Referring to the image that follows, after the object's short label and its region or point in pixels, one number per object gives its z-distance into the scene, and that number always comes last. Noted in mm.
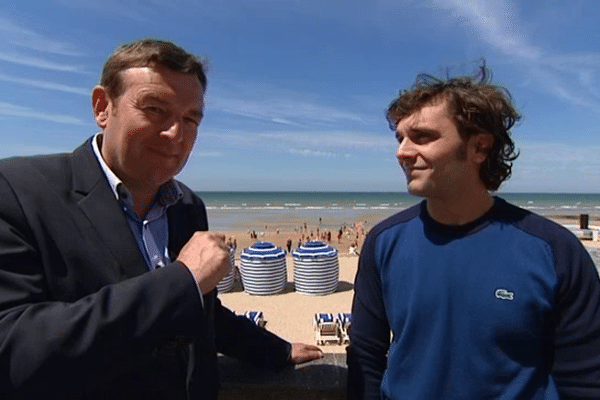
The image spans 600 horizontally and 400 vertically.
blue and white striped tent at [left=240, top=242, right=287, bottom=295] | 10336
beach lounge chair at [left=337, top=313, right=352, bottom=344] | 7582
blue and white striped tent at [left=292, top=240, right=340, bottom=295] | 10461
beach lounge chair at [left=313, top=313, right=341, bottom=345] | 7650
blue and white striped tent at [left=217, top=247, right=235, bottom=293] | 10556
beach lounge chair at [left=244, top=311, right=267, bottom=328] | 7562
